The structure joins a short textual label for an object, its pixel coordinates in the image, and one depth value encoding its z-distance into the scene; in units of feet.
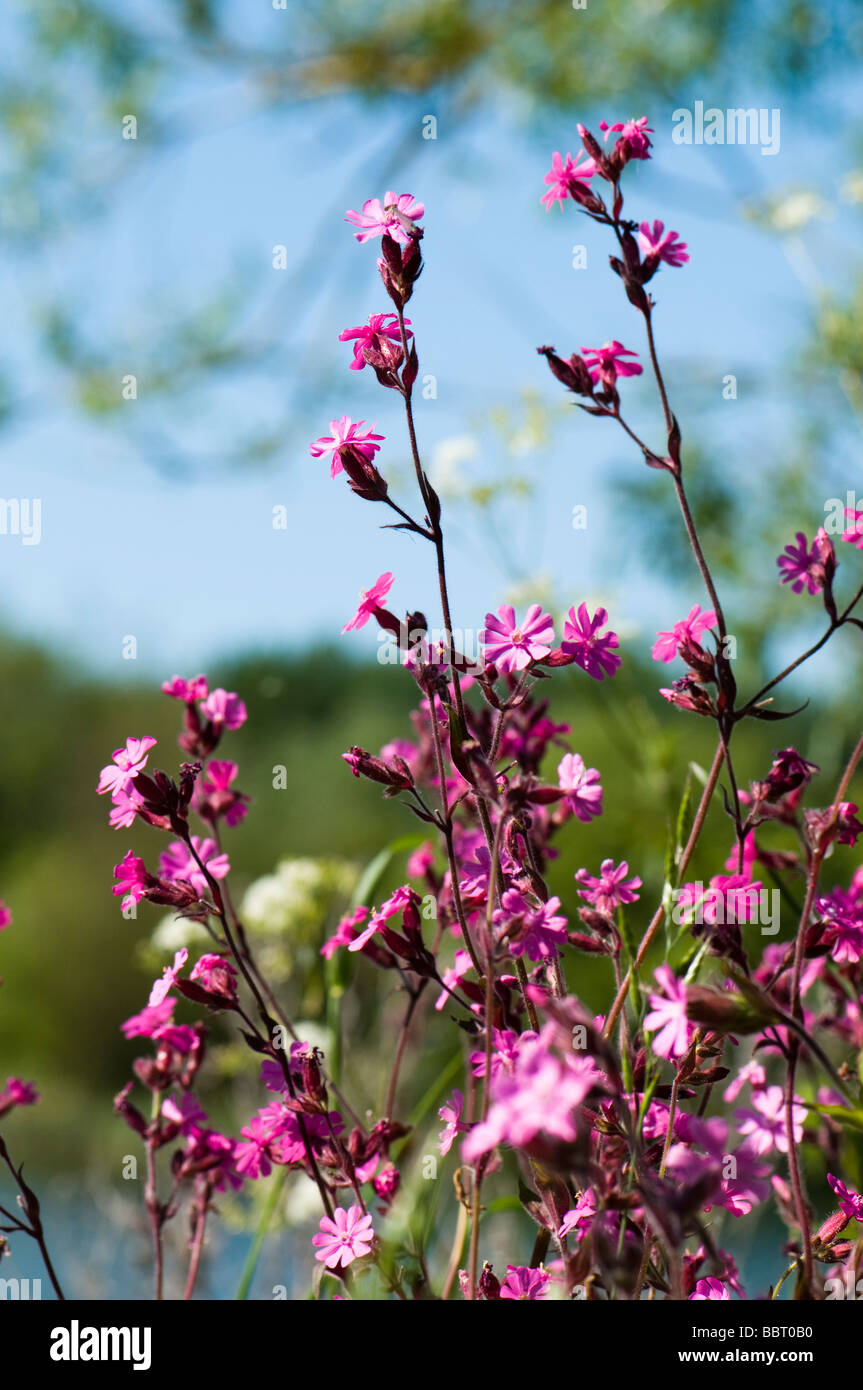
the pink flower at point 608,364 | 2.13
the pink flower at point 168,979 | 1.78
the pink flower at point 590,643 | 1.76
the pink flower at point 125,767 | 1.84
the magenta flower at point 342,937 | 2.11
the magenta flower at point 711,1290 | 1.71
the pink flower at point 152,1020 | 2.23
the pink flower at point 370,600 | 1.83
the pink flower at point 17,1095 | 2.43
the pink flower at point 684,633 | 1.90
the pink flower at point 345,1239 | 1.76
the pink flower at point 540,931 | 1.56
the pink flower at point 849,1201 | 1.79
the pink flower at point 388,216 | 1.78
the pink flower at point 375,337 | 1.81
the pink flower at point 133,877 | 1.88
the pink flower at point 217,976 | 1.87
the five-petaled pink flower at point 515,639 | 1.66
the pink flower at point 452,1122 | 1.73
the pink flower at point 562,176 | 2.05
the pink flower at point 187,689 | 2.21
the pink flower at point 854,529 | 1.96
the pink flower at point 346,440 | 1.82
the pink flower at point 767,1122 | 2.02
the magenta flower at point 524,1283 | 1.62
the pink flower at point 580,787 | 1.82
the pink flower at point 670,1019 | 1.42
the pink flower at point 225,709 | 2.17
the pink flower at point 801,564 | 1.99
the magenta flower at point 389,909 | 1.75
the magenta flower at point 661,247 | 2.04
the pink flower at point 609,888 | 1.89
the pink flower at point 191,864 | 2.03
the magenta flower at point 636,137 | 1.99
